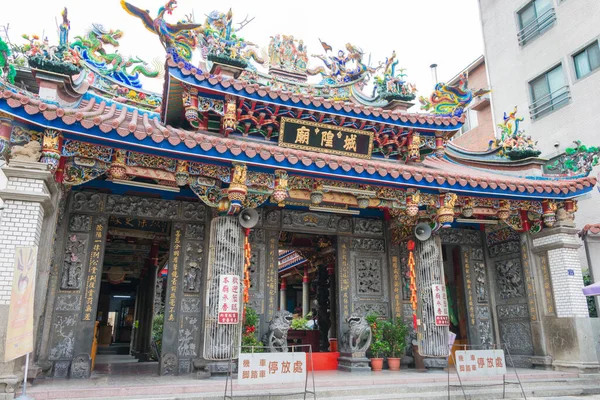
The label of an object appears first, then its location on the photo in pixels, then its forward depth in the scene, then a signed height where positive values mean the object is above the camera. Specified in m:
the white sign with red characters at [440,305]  9.29 +0.26
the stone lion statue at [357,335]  9.42 -0.34
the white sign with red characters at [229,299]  7.66 +0.34
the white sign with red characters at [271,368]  6.13 -0.65
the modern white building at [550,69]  15.09 +9.09
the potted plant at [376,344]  9.45 -0.53
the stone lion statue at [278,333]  8.62 -0.26
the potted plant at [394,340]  9.63 -0.46
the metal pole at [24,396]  4.97 -0.82
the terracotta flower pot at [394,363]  9.61 -0.93
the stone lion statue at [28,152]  6.45 +2.36
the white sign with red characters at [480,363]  7.16 -0.70
